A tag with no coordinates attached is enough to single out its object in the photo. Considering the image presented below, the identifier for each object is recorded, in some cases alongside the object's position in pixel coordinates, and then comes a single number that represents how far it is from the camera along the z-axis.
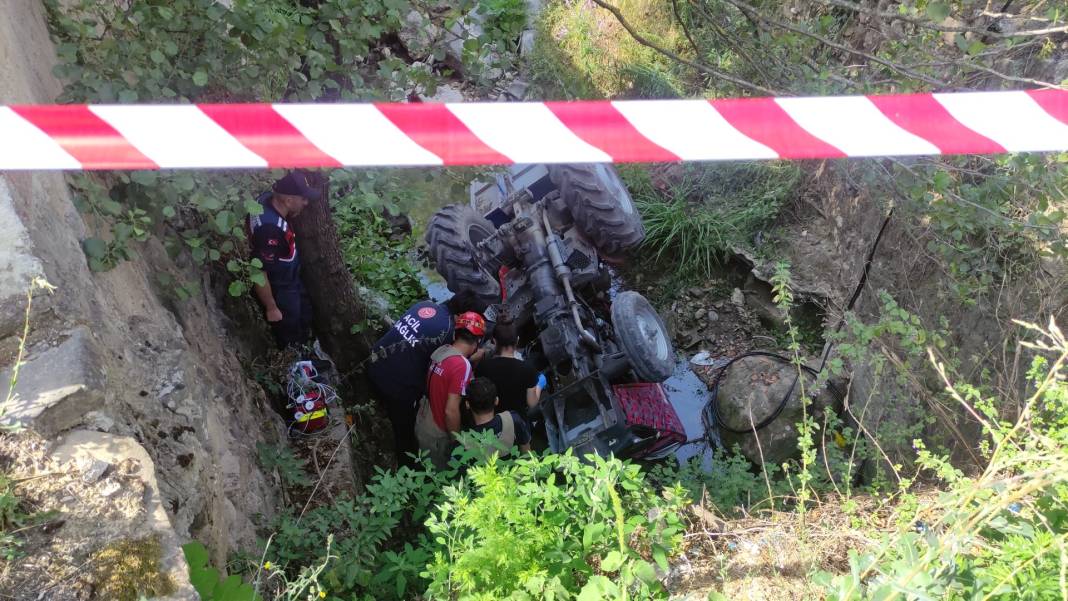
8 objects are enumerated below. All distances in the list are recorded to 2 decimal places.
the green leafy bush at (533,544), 1.90
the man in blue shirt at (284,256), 3.83
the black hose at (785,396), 4.20
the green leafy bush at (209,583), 1.94
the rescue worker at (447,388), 4.12
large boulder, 5.10
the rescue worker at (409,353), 4.41
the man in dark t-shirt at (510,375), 4.38
